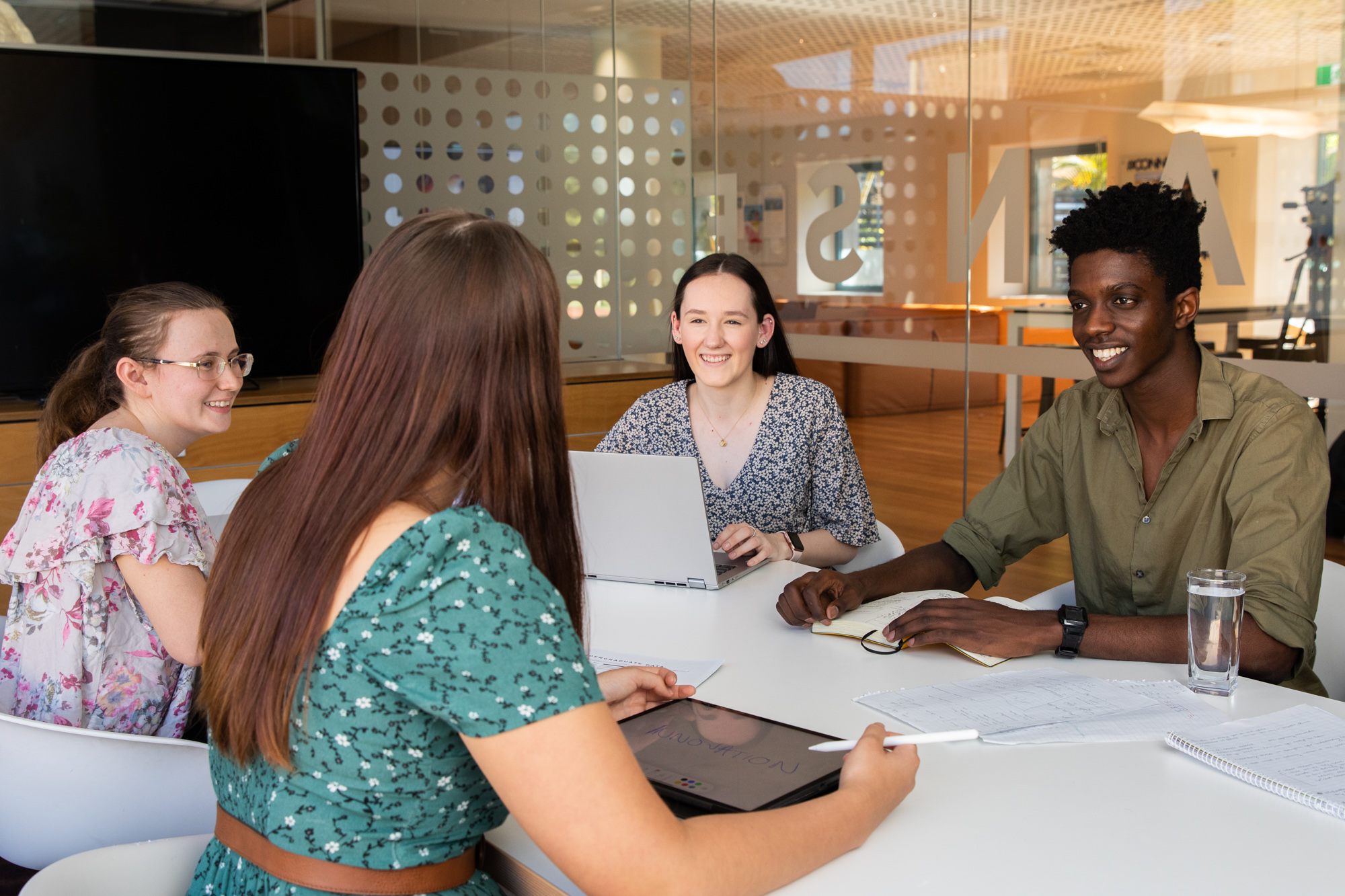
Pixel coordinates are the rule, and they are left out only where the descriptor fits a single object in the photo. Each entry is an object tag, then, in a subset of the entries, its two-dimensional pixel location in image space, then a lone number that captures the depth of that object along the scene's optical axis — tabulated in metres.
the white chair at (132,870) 1.13
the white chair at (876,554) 2.55
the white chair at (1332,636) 1.87
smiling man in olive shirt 1.60
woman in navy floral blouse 2.59
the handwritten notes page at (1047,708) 1.32
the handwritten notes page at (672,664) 1.53
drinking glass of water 1.42
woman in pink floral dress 1.63
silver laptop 1.91
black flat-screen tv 3.75
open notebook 1.68
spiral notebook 1.16
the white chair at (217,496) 2.55
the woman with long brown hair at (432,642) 0.87
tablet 1.11
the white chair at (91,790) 1.44
